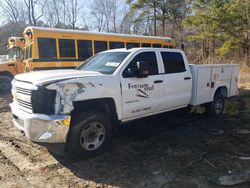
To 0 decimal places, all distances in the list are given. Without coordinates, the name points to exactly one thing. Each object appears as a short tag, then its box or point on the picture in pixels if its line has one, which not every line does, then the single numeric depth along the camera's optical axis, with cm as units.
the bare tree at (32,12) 3159
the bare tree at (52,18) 3348
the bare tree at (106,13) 3435
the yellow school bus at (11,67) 924
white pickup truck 300
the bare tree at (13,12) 3320
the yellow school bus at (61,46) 779
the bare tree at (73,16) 3356
